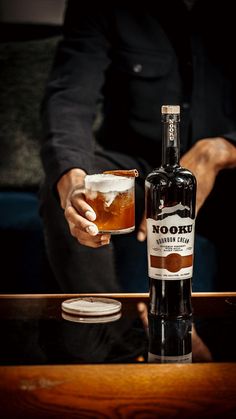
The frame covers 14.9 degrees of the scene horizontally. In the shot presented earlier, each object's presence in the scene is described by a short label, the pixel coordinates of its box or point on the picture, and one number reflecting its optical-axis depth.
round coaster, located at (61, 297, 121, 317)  1.48
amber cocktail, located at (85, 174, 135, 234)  1.52
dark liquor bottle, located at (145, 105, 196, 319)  1.42
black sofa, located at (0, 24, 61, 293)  2.49
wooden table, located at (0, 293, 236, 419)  1.19
